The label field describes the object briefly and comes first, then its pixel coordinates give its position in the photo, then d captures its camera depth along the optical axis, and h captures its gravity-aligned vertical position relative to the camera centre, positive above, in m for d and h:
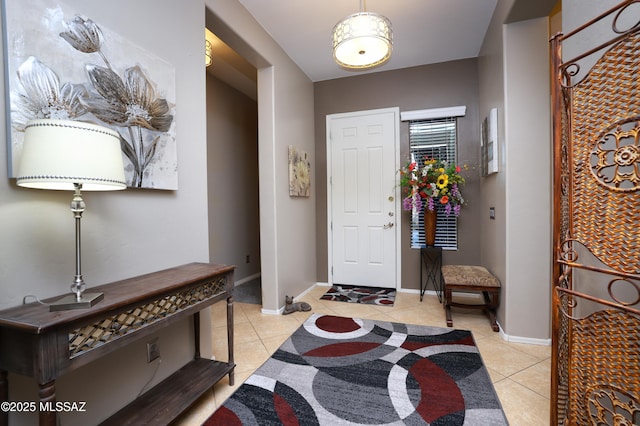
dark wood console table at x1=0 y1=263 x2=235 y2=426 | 0.95 -0.46
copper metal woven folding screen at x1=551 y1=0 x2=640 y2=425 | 0.97 -0.06
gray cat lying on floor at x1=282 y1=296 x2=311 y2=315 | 3.14 -1.05
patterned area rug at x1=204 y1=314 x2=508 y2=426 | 1.58 -1.11
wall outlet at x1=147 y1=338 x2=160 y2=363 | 1.65 -0.79
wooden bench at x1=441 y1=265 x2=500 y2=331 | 2.60 -0.70
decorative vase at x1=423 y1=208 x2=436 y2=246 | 3.45 -0.21
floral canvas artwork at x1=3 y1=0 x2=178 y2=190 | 1.10 +0.60
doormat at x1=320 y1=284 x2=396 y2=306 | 3.50 -1.08
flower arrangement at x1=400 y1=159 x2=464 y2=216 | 3.34 +0.26
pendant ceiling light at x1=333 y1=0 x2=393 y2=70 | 1.93 +1.21
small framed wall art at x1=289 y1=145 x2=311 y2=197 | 3.40 +0.46
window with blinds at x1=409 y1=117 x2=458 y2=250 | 3.67 +0.73
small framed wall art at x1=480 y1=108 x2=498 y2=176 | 2.66 +0.64
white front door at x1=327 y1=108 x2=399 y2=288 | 3.89 +0.17
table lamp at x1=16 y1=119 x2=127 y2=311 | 0.96 +0.19
